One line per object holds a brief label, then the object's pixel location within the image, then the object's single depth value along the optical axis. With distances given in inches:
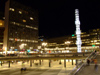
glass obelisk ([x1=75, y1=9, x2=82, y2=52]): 2559.5
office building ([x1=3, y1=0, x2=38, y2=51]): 3496.6
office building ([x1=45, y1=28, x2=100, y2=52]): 4278.5
